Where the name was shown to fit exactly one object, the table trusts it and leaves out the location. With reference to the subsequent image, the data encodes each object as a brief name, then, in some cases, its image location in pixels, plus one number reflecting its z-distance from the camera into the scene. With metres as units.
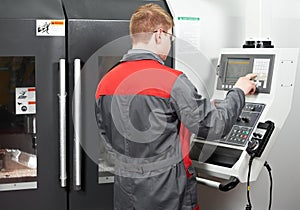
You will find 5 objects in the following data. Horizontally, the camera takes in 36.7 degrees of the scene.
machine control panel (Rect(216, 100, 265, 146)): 2.19
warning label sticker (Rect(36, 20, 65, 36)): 2.24
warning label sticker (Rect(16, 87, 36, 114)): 2.28
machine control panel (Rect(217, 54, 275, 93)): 2.25
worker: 1.86
